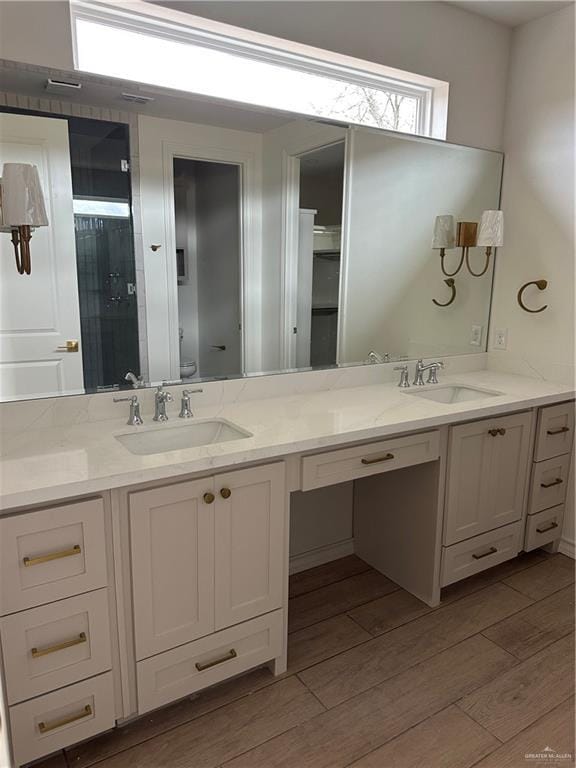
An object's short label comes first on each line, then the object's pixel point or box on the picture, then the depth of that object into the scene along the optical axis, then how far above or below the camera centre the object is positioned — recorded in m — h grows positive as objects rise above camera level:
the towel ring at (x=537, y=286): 2.74 -0.07
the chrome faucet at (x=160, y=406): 1.95 -0.47
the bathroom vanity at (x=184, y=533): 1.42 -0.78
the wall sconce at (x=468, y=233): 2.73 +0.21
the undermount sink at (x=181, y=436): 1.86 -0.56
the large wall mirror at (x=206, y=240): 1.79 +0.13
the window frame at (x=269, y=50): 1.89 +0.87
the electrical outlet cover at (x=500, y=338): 2.97 -0.33
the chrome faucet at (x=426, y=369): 2.65 -0.47
